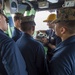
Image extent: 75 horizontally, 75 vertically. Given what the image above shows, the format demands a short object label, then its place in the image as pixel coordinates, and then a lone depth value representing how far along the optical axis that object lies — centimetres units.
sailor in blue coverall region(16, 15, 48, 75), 122
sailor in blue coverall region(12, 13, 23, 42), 177
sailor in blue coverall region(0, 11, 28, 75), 99
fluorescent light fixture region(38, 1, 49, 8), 202
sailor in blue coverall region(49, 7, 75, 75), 91
